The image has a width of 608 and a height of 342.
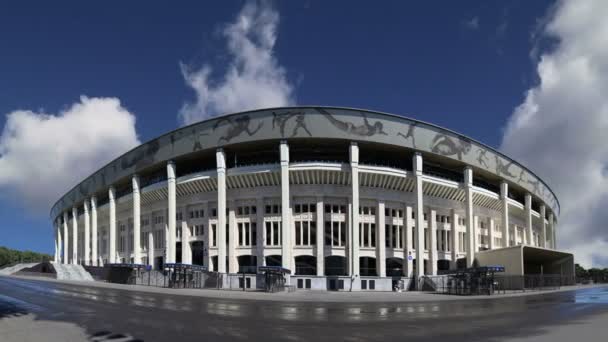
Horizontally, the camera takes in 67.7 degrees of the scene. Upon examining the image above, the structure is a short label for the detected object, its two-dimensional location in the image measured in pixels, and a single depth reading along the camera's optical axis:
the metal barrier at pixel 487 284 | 45.53
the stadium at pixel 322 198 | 56.22
